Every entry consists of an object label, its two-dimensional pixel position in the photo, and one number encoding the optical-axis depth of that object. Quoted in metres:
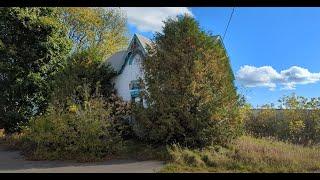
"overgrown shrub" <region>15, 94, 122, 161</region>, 8.19
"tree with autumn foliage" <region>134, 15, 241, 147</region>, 8.24
